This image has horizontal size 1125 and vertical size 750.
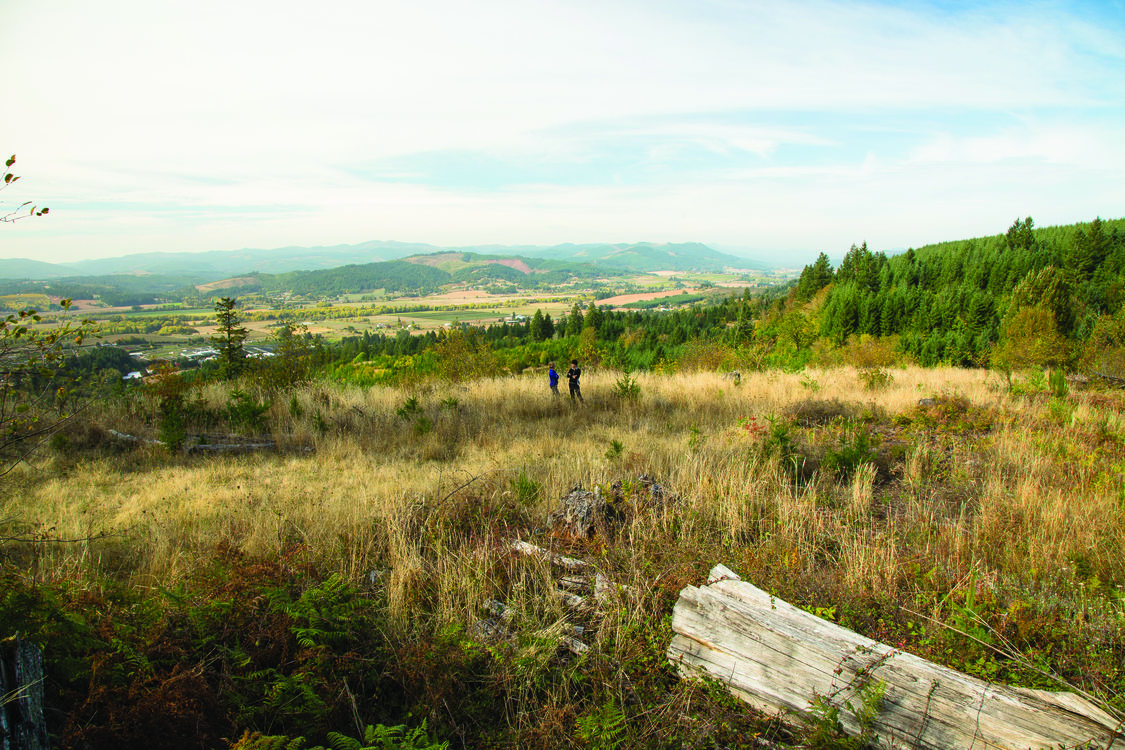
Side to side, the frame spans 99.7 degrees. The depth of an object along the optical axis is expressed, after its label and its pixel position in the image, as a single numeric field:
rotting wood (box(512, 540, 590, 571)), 4.06
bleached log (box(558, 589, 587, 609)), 3.57
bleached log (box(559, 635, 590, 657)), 3.14
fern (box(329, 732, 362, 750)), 2.15
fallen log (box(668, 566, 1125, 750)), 2.16
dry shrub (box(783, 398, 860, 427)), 9.52
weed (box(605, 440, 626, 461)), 7.00
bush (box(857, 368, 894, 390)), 12.51
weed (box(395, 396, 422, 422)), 9.71
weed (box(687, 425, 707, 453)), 7.38
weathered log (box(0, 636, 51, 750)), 1.87
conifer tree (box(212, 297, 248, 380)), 12.96
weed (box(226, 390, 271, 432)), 8.80
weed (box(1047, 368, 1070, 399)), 10.04
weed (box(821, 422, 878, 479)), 6.13
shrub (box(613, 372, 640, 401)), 11.51
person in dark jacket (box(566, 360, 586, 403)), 11.53
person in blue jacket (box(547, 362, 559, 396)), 11.80
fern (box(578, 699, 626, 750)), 2.42
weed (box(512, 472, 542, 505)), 5.52
